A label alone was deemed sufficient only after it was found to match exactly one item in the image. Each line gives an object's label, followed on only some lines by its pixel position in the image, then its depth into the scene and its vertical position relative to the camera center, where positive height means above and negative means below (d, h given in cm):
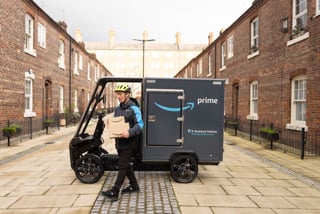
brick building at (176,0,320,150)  988 +187
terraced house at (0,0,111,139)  1236 +222
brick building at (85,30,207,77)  7225 +1246
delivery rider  511 -57
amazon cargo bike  599 -44
